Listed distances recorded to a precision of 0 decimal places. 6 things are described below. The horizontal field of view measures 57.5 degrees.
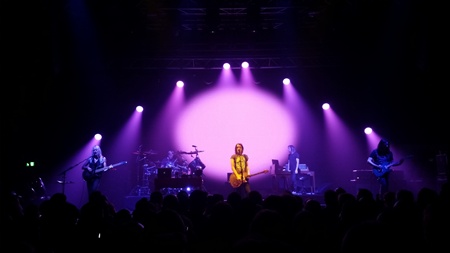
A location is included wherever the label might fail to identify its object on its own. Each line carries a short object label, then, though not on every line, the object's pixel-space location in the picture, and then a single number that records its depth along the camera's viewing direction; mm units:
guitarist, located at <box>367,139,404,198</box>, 11469
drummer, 15789
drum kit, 15773
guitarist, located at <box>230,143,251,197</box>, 12414
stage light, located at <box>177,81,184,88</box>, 17781
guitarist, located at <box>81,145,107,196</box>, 12148
